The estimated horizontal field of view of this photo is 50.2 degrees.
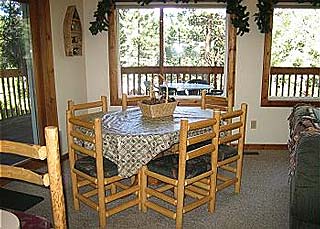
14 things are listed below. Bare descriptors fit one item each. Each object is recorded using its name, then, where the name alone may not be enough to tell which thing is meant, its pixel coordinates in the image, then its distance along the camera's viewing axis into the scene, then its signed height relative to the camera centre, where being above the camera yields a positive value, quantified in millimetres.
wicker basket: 3074 -443
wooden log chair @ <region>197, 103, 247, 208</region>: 2912 -826
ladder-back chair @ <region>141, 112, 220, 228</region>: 2514 -865
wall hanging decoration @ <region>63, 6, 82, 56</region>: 4098 +356
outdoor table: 5219 -400
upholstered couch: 2162 -786
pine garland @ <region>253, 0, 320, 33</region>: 4145 +569
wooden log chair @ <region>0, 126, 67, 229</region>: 1479 -514
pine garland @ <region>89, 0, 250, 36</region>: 4145 +558
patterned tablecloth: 2588 -624
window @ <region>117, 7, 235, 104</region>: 4637 +268
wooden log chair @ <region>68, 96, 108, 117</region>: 3099 -426
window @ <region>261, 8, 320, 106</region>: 4434 +189
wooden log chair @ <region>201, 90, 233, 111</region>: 3789 -495
